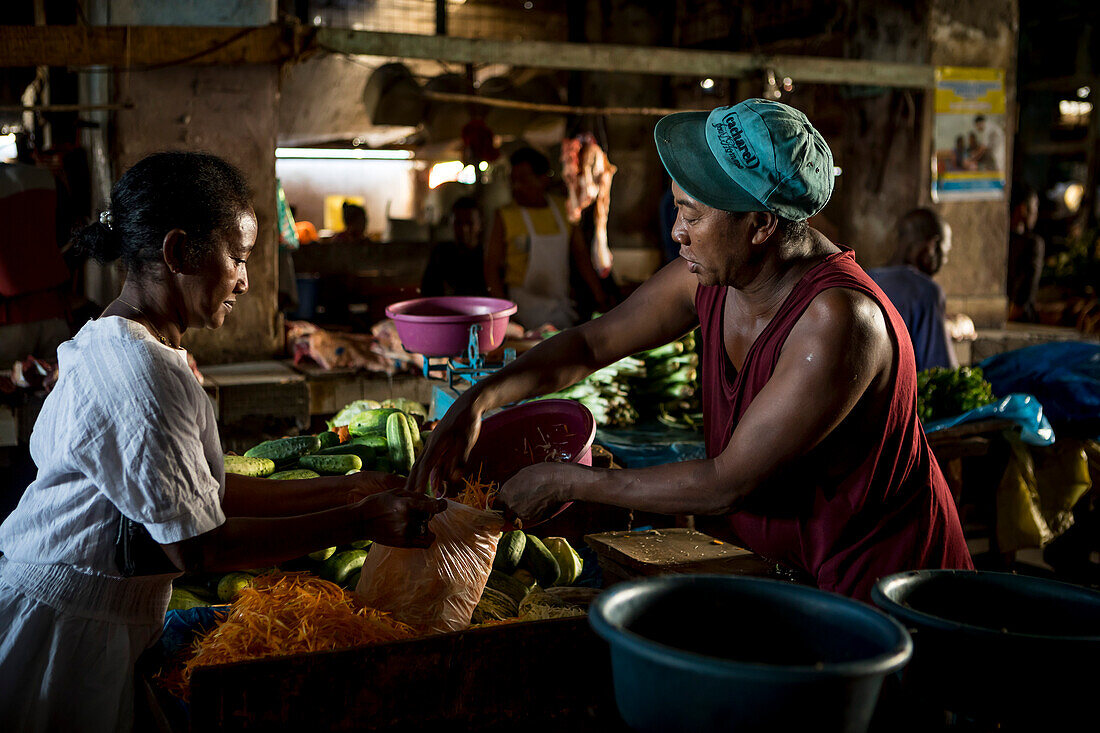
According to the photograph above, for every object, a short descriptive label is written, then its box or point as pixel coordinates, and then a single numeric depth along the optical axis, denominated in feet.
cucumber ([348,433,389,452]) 11.63
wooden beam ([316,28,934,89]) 19.52
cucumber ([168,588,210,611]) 8.76
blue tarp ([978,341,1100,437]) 18.29
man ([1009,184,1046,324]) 32.71
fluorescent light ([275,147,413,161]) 48.49
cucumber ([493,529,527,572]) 10.29
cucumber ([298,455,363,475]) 11.01
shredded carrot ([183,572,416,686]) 6.88
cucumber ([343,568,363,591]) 9.29
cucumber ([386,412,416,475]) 11.55
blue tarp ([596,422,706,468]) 14.89
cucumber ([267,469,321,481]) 10.62
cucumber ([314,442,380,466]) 11.55
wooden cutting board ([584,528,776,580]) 7.91
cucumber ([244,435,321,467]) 11.48
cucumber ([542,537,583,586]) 10.77
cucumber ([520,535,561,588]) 10.52
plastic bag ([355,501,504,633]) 7.72
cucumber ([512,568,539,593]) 10.21
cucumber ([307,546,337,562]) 9.78
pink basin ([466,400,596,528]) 9.99
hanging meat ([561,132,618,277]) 26.40
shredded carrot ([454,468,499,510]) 8.57
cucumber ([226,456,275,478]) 10.81
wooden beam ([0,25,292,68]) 16.80
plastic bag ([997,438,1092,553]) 17.21
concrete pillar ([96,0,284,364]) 18.93
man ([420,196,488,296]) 24.98
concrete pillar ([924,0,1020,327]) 26.55
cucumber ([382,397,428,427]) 14.47
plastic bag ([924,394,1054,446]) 16.89
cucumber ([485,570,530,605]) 9.52
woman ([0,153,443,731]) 5.88
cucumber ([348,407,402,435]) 12.07
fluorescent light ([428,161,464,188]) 45.42
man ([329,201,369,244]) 41.53
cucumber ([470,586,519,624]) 8.70
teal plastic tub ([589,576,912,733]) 3.87
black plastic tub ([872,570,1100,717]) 4.41
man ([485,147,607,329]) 24.77
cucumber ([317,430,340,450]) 12.17
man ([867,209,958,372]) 18.12
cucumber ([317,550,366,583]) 9.42
